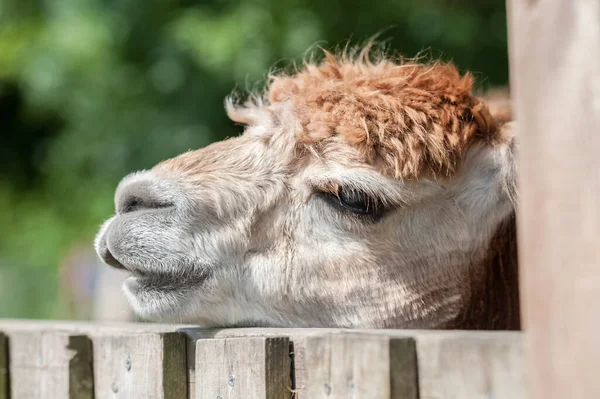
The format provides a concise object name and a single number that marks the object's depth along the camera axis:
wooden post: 1.04
